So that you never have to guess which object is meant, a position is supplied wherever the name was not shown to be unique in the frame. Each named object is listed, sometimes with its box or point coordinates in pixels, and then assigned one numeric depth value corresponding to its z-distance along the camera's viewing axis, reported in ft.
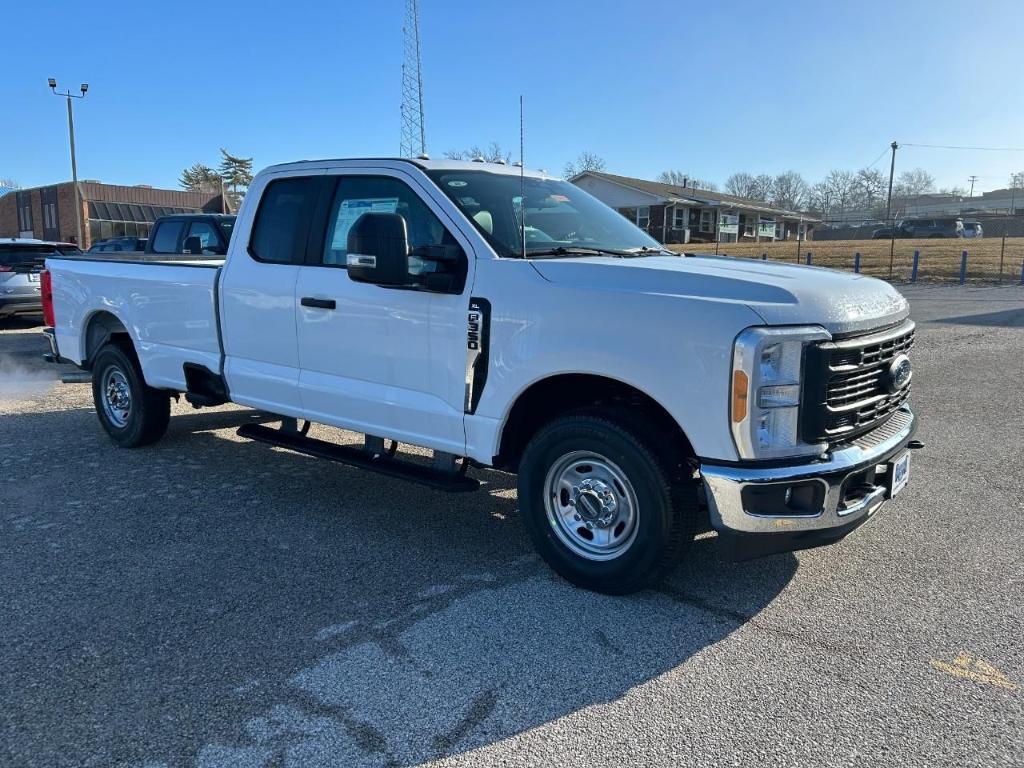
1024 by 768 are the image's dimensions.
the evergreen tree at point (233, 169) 260.42
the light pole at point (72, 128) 104.46
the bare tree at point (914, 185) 462.19
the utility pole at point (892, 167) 256.11
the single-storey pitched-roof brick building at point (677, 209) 159.02
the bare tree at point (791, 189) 388.16
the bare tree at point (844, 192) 414.62
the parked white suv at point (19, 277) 47.34
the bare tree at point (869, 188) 414.00
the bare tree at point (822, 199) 401.08
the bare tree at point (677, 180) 229.93
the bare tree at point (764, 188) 381.81
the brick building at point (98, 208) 163.53
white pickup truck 11.13
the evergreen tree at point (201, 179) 262.22
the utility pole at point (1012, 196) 223.14
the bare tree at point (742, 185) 375.27
